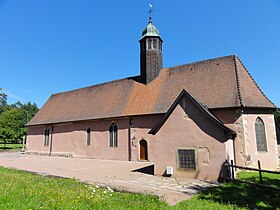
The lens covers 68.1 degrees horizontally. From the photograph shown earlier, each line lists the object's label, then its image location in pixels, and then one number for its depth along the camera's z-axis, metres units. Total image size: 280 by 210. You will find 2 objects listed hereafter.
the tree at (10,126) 36.38
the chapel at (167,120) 10.95
